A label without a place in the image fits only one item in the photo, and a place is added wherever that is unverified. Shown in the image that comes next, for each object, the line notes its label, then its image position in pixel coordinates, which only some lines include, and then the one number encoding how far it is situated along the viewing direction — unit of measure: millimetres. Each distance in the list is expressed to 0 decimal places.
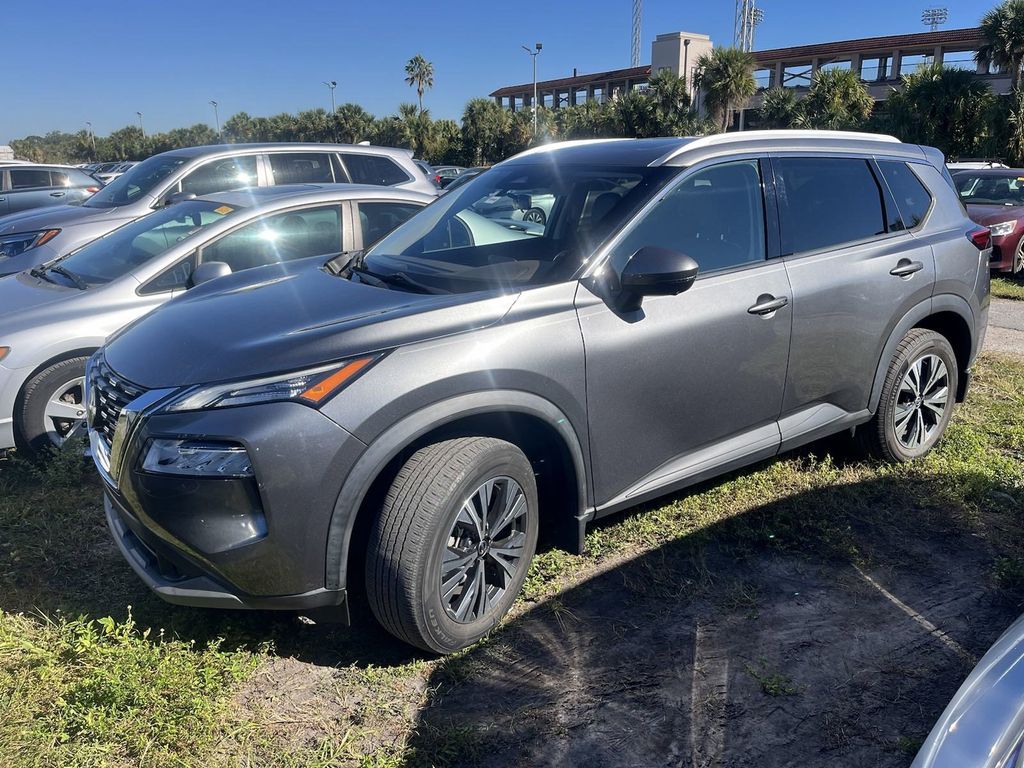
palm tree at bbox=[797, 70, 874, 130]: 35219
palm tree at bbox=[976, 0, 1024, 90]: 30453
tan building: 44875
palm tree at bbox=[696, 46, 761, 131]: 41094
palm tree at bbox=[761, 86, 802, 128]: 36875
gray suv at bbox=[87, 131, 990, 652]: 2477
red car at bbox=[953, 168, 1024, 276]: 10797
